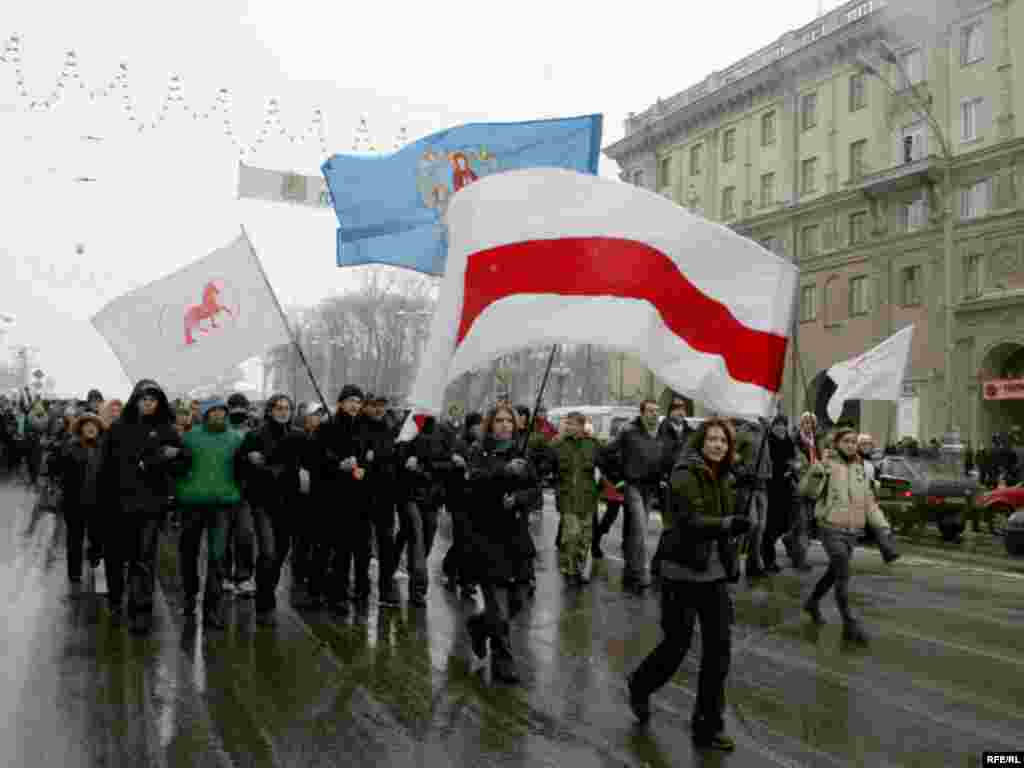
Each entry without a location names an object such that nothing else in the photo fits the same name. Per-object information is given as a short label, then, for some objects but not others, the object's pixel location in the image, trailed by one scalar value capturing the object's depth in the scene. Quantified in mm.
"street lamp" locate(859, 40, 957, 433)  23333
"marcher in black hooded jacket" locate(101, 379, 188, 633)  8914
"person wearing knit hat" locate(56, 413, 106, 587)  10984
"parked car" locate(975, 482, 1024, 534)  19453
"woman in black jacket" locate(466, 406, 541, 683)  7270
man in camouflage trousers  11711
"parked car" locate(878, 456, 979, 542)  18703
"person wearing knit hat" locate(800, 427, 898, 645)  9039
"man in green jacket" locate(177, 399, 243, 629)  9125
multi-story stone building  36125
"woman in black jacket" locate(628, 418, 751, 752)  5809
